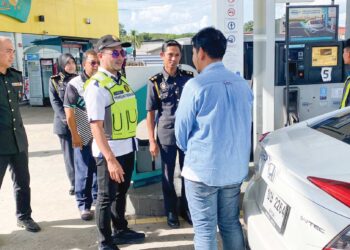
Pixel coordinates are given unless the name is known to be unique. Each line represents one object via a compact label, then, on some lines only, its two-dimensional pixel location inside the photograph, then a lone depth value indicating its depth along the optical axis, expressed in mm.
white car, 1677
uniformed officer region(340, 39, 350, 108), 3623
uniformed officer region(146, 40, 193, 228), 3602
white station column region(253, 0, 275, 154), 4070
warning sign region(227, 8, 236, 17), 3805
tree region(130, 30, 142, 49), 81188
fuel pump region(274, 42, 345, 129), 4887
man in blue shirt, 2291
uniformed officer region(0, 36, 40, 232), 3461
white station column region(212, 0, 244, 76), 3791
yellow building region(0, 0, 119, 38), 12812
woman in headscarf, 4461
